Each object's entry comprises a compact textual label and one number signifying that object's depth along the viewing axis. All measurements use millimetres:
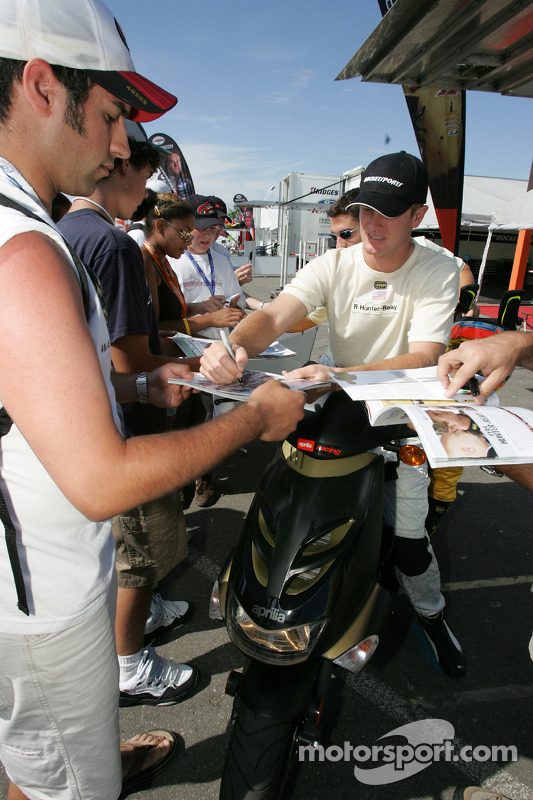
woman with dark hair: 3041
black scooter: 1403
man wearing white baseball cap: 748
